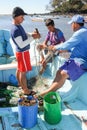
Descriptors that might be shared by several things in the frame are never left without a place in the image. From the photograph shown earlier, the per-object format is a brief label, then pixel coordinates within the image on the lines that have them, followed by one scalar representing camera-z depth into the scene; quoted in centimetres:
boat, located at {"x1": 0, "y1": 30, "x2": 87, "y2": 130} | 155
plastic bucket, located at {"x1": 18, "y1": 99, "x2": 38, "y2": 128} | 151
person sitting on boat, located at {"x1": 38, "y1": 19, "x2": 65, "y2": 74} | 240
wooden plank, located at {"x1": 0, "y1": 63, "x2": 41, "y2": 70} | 229
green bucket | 157
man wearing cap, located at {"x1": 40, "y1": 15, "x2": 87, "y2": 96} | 177
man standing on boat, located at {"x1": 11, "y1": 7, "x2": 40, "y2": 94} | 190
